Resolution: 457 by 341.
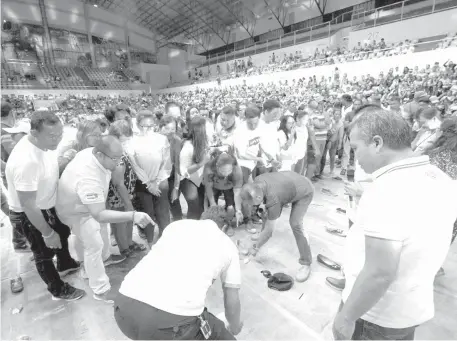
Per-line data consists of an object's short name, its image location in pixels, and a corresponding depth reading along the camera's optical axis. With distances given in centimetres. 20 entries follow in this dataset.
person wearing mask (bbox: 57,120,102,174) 248
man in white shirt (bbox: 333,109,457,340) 91
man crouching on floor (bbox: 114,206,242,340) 121
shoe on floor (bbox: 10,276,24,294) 252
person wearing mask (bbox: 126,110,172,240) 279
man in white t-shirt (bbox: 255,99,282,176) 361
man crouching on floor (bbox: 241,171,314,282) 214
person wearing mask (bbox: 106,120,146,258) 250
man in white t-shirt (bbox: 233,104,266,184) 352
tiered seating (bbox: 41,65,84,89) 2588
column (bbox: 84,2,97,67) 2866
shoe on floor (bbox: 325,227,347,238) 341
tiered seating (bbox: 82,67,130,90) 2944
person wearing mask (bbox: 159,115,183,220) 321
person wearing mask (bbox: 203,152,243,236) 290
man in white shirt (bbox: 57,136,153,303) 191
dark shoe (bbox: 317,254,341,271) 273
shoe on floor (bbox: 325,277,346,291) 243
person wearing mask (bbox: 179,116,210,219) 293
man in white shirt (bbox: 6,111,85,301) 187
